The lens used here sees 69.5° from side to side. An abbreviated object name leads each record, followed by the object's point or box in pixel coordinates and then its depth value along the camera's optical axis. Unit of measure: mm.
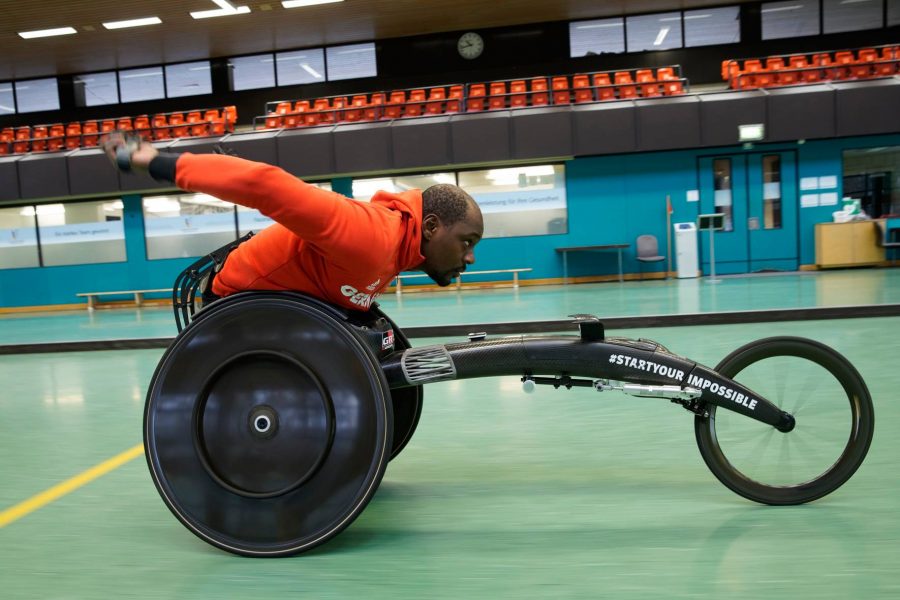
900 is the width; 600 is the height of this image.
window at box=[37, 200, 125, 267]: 17781
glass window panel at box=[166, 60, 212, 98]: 19875
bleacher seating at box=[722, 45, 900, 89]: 15242
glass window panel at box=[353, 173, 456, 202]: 16422
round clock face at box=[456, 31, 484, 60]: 18734
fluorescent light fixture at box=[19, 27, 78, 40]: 16000
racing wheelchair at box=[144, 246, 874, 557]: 2018
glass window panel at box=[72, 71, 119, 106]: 20312
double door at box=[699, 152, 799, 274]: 15555
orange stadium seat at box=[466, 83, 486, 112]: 16359
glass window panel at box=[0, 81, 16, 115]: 20838
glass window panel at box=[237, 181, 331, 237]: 16767
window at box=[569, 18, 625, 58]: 18141
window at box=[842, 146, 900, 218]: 15383
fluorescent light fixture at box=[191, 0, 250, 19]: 15076
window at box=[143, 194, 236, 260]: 17156
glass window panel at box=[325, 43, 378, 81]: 19250
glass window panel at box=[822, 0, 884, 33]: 17422
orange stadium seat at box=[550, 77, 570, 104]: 15812
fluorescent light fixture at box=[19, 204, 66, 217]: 17828
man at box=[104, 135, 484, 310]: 1777
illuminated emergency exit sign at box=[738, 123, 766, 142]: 14680
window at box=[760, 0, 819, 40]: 17609
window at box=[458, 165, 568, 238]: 16109
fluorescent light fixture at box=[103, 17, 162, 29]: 15672
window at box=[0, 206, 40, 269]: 17984
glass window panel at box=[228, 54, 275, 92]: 19672
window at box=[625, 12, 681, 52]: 17875
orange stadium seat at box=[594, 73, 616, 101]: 15703
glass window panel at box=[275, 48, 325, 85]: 19344
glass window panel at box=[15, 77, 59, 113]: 20578
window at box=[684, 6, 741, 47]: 17766
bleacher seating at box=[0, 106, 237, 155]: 17562
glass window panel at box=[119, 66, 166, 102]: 20078
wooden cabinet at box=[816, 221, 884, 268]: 14523
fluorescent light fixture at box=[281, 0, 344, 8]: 15109
